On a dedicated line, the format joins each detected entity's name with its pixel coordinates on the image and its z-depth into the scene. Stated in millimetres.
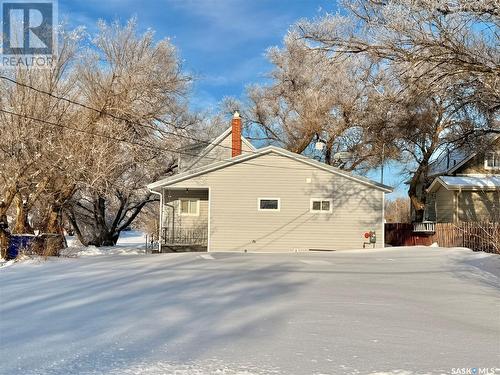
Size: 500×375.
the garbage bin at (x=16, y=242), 14727
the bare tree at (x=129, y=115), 19750
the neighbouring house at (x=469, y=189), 26500
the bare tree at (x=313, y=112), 29891
